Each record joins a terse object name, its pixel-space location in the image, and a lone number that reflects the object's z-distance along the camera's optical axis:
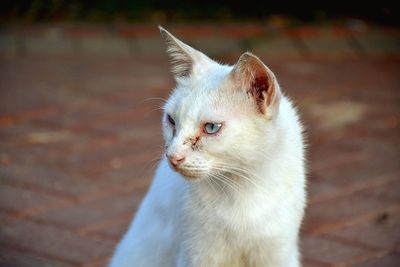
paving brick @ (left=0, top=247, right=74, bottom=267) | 4.97
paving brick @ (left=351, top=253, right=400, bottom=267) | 5.05
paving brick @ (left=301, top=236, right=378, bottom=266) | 5.11
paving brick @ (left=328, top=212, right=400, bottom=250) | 5.36
